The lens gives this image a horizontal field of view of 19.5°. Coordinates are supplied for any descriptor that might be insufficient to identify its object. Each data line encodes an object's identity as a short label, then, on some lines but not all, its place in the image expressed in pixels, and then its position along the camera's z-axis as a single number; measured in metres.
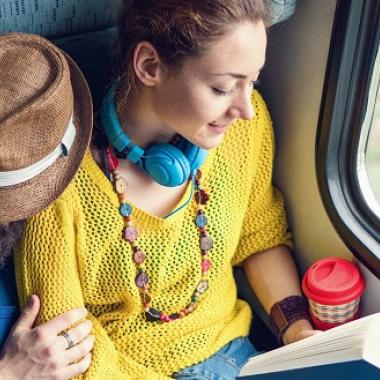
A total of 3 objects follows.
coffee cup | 1.64
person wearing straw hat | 1.40
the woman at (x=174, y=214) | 1.47
